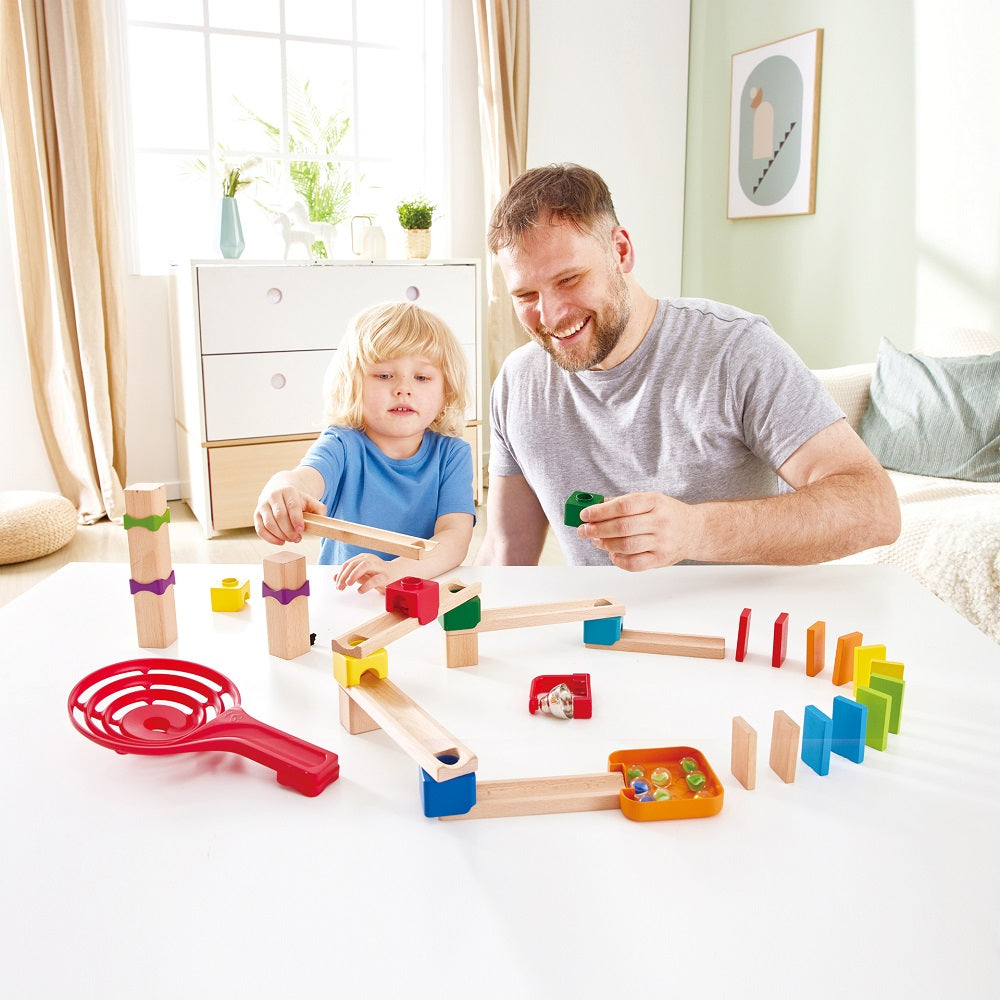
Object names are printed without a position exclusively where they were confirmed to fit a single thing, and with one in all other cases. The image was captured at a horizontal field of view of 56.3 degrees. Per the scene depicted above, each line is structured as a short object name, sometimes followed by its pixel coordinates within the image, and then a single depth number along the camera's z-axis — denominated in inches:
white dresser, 135.5
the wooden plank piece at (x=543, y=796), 27.5
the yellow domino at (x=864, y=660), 34.5
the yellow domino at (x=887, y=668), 33.8
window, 152.2
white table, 21.5
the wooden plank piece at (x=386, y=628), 33.4
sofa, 78.6
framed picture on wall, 143.9
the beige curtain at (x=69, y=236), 134.7
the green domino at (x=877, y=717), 31.1
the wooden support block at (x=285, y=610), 38.4
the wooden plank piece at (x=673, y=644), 38.2
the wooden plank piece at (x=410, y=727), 26.8
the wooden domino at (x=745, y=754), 28.7
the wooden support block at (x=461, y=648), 37.4
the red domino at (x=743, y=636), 38.0
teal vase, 144.5
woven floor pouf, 123.4
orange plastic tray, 27.0
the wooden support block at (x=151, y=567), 37.4
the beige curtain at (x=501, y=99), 158.7
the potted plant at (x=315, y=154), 160.6
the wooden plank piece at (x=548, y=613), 38.7
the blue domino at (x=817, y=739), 29.4
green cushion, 102.9
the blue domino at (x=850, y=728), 30.3
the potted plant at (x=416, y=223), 152.8
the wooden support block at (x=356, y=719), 32.5
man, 50.4
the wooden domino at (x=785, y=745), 29.2
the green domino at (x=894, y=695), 32.2
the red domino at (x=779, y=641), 37.6
